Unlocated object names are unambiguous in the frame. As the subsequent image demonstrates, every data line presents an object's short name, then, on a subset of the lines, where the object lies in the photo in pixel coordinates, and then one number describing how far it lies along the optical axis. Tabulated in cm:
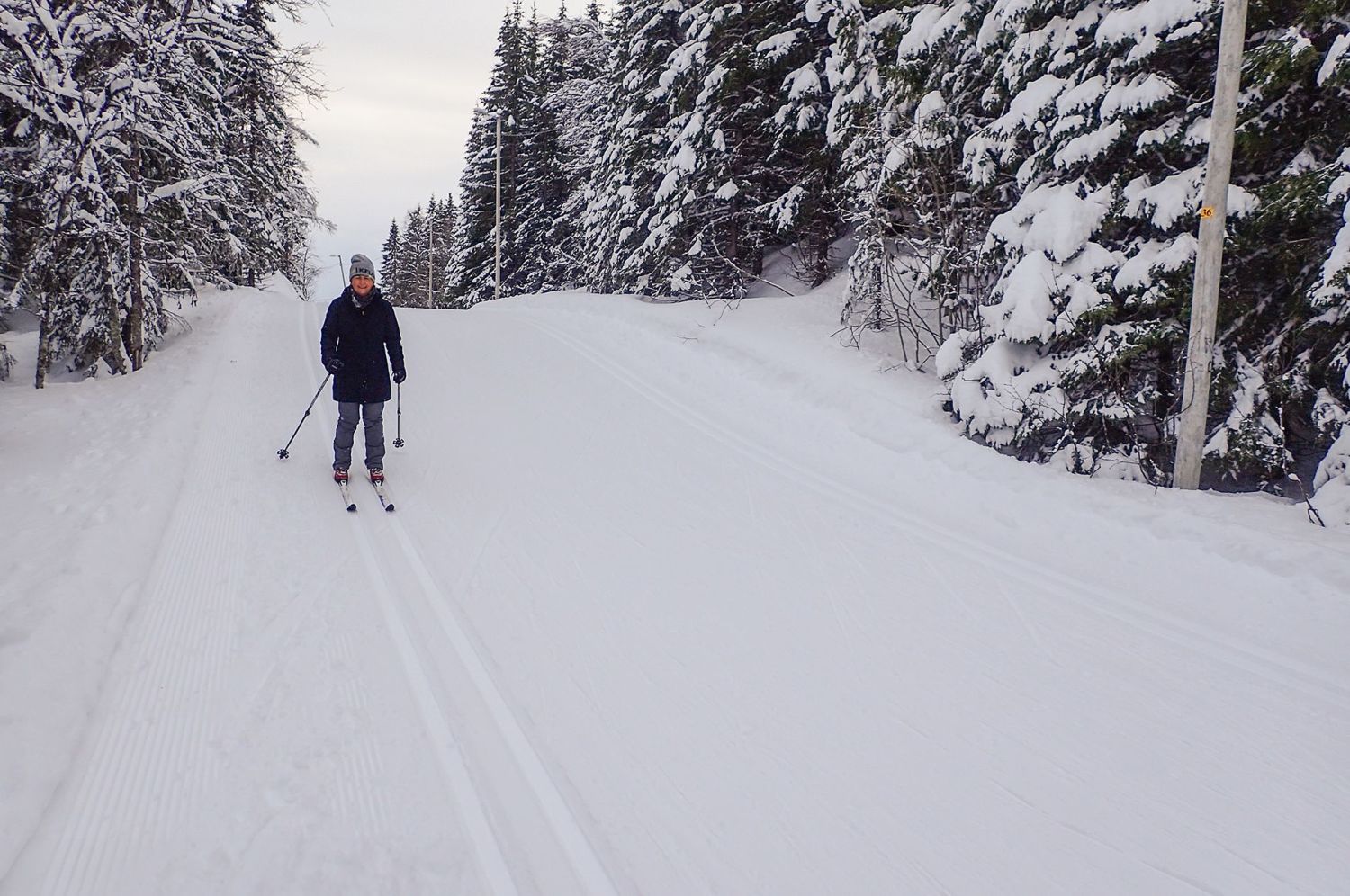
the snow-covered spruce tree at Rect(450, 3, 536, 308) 3353
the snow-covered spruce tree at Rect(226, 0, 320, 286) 1362
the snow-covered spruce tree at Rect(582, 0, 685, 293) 1806
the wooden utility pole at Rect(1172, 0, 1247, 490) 551
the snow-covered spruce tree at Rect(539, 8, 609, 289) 2839
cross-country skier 676
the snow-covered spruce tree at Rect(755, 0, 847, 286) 1359
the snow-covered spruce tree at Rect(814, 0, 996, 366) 902
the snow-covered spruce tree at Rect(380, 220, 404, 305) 6212
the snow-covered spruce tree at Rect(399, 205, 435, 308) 5988
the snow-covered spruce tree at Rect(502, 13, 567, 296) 3166
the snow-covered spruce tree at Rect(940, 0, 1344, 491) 616
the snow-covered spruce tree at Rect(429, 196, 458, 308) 5822
